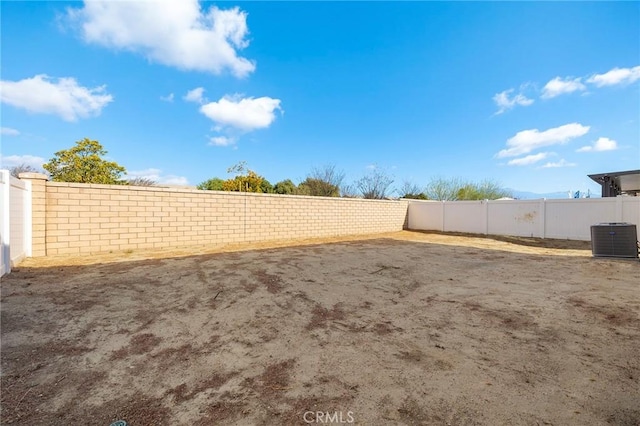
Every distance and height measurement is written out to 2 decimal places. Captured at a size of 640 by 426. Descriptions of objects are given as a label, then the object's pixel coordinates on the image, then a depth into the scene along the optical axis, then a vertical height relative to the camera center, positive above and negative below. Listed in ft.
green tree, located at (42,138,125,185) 40.88 +7.08
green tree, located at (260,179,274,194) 73.58 +6.63
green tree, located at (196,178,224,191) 80.59 +8.19
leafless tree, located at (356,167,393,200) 77.30 +7.61
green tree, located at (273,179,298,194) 74.33 +6.50
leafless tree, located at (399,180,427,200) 79.77 +6.16
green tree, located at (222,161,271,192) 69.15 +7.99
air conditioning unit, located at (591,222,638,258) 21.95 -2.48
